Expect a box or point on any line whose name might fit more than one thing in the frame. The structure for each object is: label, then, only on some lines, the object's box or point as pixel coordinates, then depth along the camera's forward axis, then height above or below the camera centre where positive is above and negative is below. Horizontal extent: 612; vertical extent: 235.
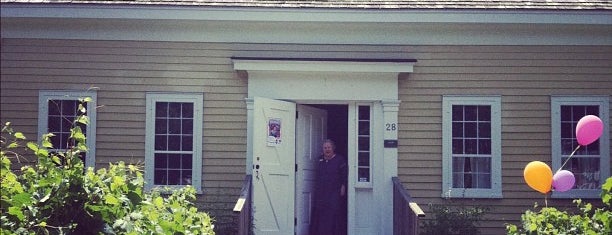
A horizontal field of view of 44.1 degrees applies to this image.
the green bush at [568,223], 6.27 -0.58
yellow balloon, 8.89 -0.22
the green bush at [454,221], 9.98 -0.86
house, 10.86 +0.87
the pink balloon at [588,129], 9.00 +0.34
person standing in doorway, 11.34 -0.51
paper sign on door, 10.58 +0.31
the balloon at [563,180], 9.15 -0.28
